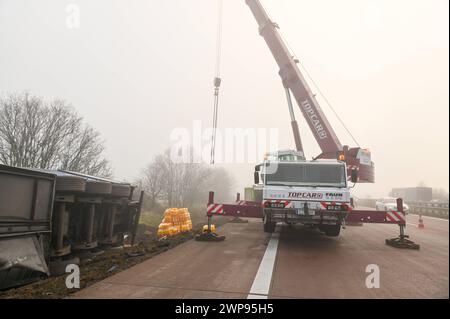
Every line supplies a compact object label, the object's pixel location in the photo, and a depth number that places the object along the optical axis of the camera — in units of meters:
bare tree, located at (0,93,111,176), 18.78
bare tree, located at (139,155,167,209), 39.12
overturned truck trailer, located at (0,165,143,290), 5.08
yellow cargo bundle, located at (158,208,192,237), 10.72
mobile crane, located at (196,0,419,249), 8.22
